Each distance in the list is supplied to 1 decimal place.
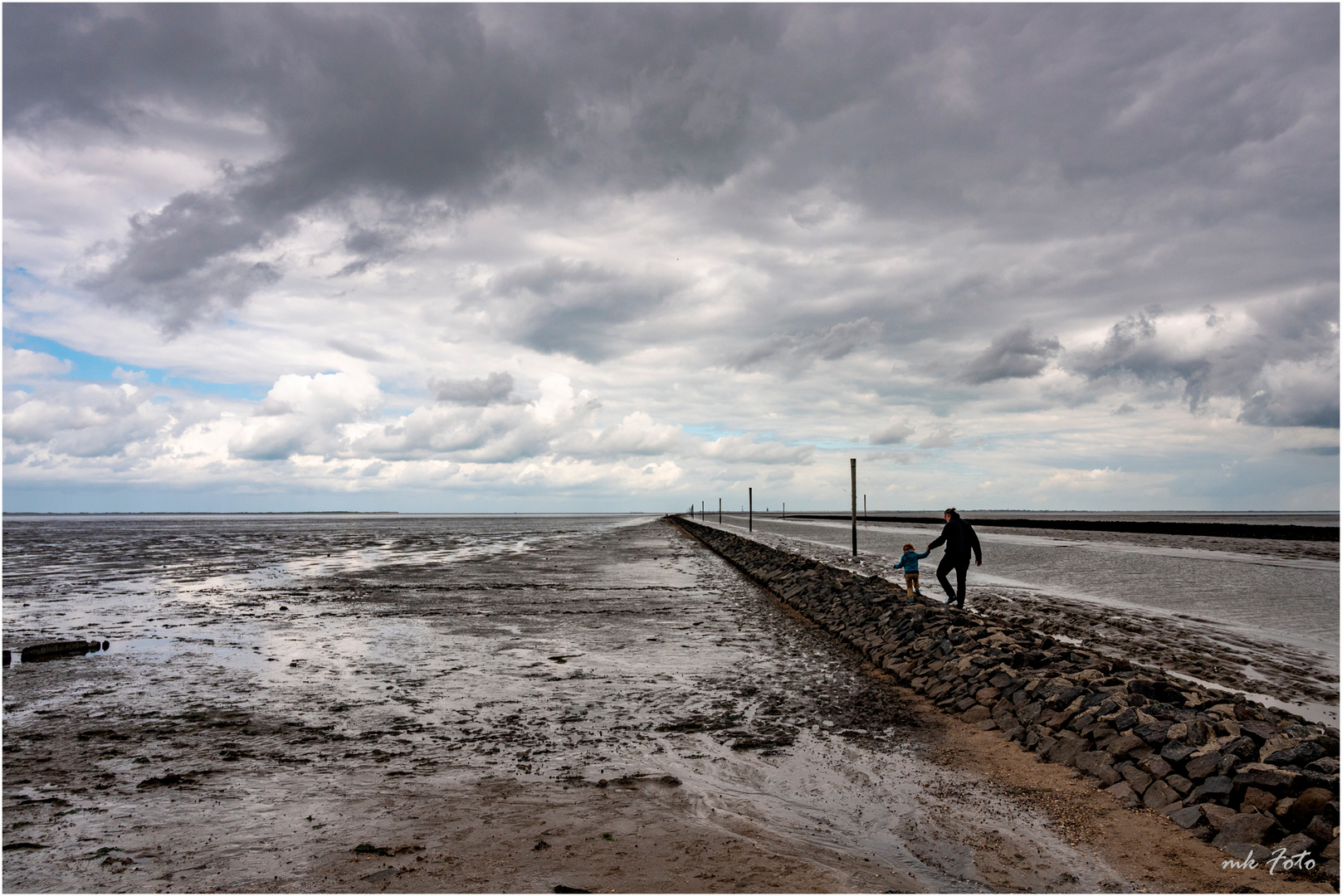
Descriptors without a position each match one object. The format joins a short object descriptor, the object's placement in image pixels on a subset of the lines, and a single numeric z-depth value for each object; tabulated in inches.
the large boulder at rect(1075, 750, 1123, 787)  242.5
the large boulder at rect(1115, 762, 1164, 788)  232.4
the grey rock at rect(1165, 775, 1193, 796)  222.1
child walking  645.9
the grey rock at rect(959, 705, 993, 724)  323.0
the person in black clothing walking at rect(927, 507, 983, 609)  584.4
